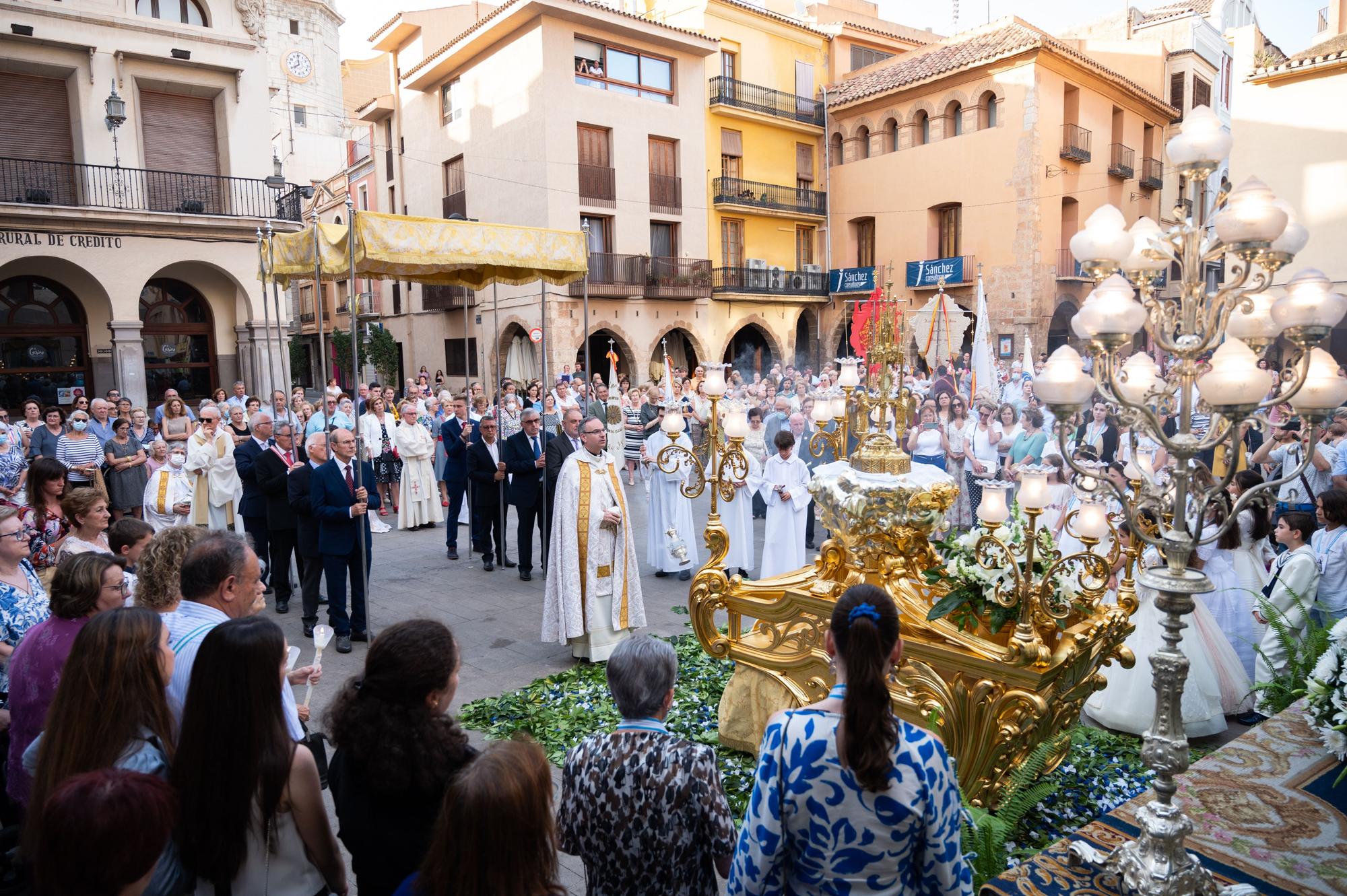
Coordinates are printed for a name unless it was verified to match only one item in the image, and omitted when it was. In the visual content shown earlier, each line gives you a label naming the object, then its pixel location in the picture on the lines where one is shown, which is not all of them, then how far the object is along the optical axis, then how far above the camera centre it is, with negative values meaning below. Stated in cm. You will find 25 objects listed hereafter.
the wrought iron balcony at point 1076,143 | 2611 +646
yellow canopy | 754 +112
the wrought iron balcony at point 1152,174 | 3022 +622
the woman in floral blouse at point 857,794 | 221 -115
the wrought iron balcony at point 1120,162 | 2819 +626
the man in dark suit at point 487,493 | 992 -146
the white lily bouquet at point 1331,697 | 386 -160
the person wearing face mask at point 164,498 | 895 -126
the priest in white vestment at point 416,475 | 1227 -151
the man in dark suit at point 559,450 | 905 -88
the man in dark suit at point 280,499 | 805 -118
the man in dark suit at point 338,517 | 711 -119
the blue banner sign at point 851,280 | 2948 +273
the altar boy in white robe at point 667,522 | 957 -188
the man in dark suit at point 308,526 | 725 -132
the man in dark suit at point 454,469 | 1066 -128
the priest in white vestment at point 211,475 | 981 -114
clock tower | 3722 +1269
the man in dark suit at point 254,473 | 845 -95
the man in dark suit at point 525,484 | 932 -127
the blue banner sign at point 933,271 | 2703 +270
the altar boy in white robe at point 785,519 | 906 -169
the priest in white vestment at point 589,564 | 671 -156
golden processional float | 393 -130
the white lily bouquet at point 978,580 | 424 -113
